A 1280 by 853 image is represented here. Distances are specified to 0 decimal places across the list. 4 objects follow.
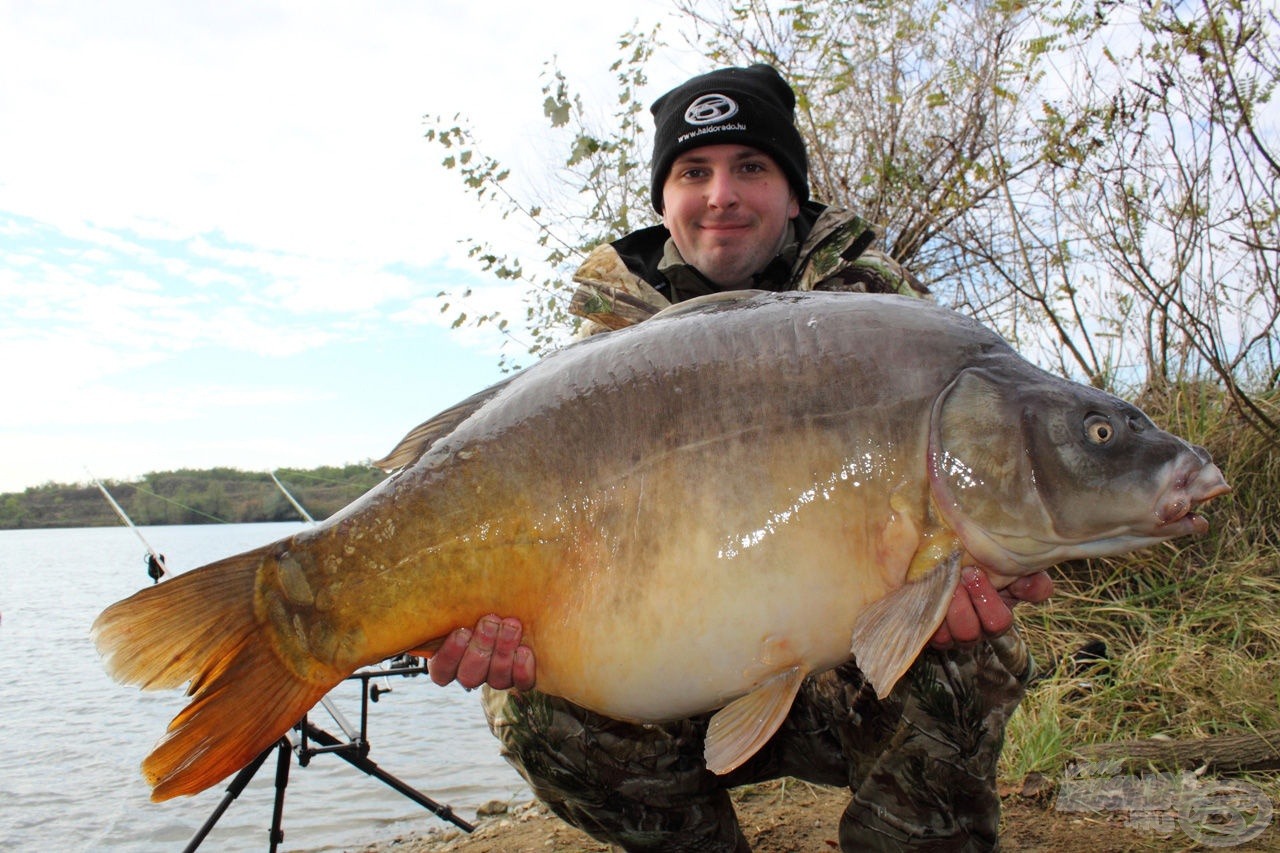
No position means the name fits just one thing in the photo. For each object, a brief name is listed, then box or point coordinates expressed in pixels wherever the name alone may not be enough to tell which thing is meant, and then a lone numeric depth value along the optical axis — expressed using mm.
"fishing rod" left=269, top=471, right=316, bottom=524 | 3930
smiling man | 2148
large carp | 1535
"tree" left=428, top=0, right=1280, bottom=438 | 4453
